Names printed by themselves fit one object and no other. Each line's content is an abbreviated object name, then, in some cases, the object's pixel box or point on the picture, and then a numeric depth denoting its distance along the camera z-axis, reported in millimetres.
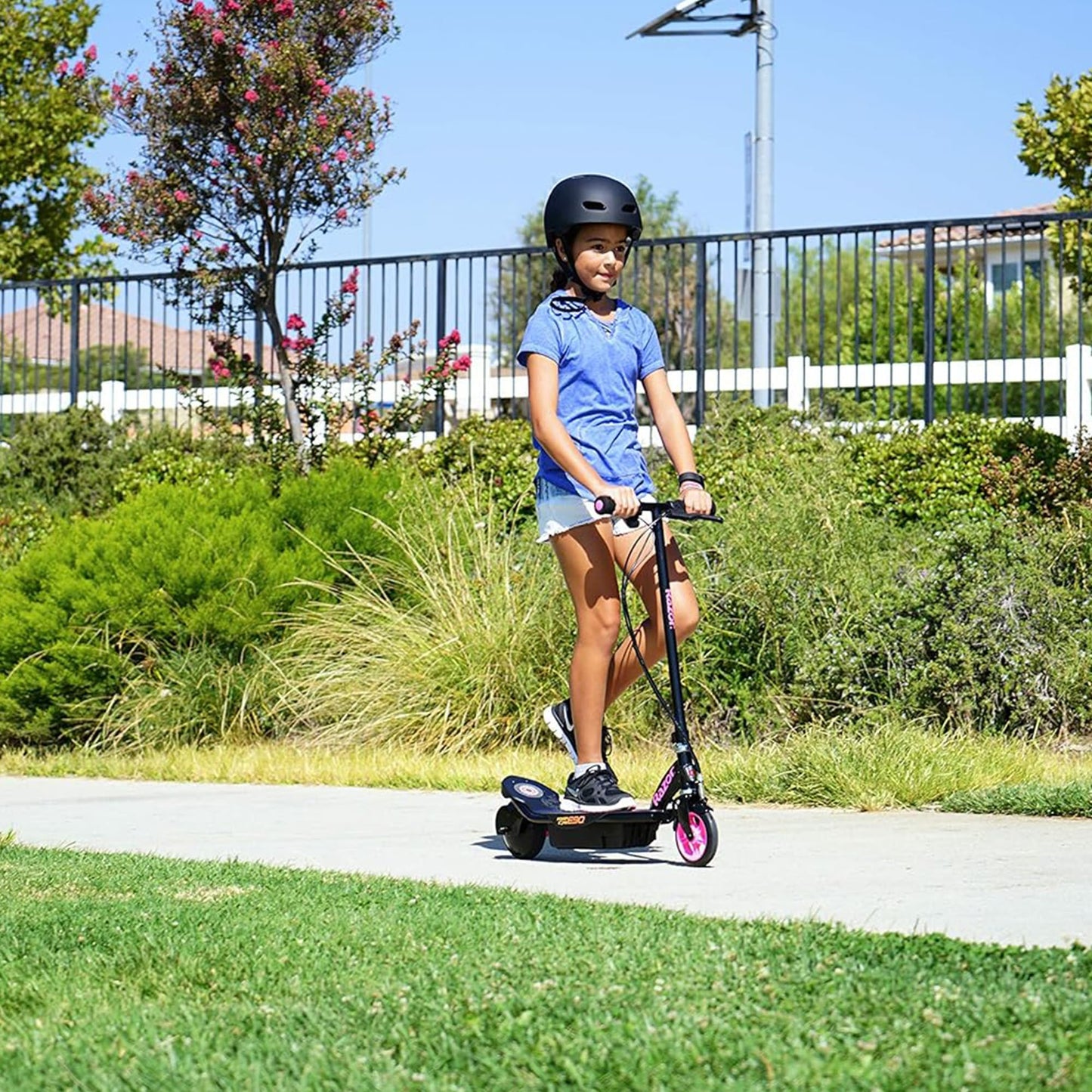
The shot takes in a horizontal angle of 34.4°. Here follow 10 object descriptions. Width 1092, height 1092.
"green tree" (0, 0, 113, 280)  18938
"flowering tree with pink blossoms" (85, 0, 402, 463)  12414
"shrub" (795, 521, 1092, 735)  8164
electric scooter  5156
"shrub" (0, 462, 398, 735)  9648
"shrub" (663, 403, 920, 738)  8703
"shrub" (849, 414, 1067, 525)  10961
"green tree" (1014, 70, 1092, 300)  14617
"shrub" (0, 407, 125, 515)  13516
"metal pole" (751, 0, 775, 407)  14219
